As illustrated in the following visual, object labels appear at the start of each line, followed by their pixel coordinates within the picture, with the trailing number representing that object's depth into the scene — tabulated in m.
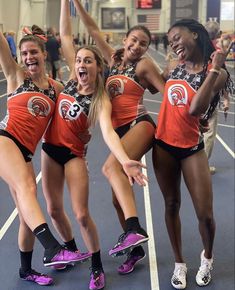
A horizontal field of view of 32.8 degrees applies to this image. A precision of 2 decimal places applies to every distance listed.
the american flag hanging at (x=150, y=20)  25.61
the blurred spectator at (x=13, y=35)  6.33
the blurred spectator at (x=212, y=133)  3.61
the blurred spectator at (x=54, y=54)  8.93
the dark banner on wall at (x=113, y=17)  27.04
